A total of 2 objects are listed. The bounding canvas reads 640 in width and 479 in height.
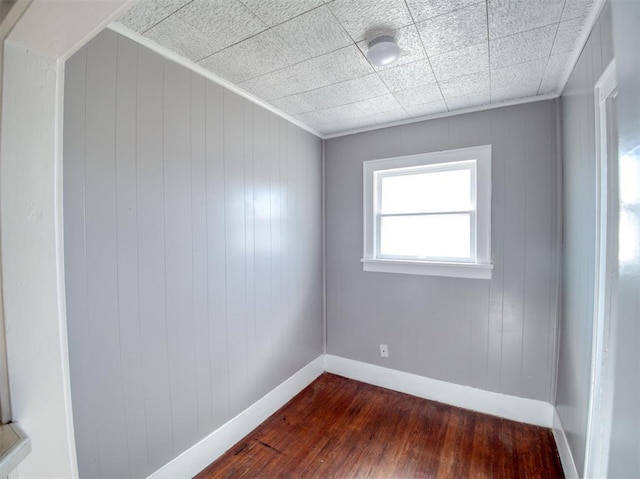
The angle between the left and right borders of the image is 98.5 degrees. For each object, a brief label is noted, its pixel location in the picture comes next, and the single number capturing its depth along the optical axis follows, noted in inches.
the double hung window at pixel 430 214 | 89.7
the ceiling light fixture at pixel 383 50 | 55.4
